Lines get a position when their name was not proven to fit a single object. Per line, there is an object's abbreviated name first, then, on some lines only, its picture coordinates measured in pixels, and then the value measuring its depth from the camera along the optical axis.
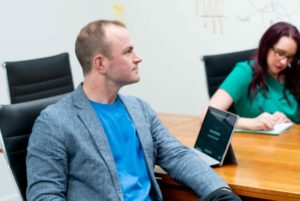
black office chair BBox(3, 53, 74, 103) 3.43
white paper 2.86
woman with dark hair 3.11
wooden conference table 2.28
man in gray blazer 2.27
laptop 2.48
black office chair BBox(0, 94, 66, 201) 2.39
